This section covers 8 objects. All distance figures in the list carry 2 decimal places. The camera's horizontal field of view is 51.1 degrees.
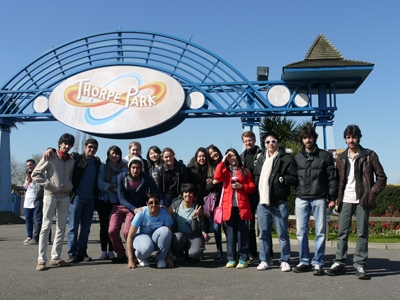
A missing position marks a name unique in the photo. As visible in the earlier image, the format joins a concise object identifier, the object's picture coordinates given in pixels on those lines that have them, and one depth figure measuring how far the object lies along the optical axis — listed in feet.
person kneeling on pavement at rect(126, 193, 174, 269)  19.22
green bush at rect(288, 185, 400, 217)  42.02
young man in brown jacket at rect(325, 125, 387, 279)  17.24
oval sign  52.95
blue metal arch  52.60
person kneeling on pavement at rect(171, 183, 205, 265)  20.07
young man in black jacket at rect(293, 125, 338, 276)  18.03
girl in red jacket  19.54
